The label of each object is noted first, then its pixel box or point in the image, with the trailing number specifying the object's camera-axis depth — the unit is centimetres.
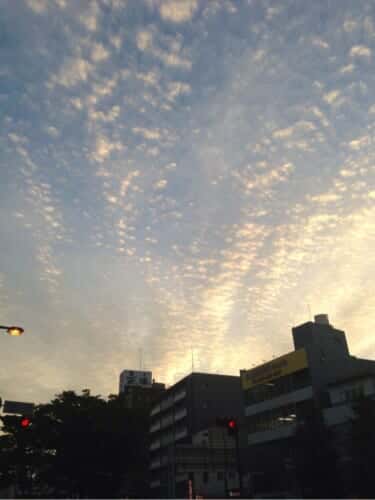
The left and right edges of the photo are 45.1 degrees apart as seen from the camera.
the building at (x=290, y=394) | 4903
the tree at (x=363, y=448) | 3655
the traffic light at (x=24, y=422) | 2192
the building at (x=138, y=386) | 11448
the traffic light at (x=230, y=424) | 1841
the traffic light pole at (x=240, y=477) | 1796
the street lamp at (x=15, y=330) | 1738
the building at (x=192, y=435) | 6284
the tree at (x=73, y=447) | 5259
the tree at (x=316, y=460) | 3959
